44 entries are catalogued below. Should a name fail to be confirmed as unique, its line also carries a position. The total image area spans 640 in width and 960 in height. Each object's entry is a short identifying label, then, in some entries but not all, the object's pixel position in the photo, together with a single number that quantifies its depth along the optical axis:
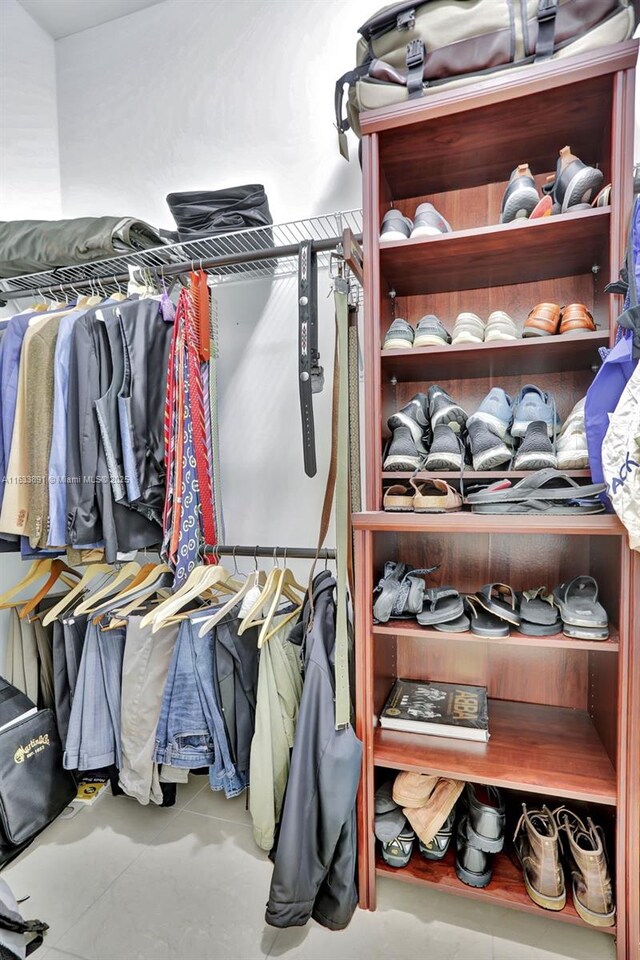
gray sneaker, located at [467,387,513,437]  1.17
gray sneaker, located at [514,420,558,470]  1.07
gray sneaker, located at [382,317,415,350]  1.21
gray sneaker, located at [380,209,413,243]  1.18
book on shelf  1.20
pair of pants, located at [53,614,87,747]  1.45
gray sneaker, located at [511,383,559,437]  1.14
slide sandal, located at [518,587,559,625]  1.07
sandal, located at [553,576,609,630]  1.02
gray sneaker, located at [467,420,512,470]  1.12
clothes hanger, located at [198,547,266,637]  1.18
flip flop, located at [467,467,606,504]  0.98
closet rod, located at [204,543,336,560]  1.41
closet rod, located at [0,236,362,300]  1.25
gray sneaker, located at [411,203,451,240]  1.16
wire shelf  1.53
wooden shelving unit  0.99
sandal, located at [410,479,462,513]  1.05
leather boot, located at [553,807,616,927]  1.00
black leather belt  1.14
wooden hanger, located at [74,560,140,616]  1.43
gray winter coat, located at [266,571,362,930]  1.02
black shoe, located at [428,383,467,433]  1.22
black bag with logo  1.32
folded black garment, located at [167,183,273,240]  1.49
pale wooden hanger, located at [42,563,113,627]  1.50
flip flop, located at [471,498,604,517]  0.97
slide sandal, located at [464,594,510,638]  1.06
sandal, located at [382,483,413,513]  1.09
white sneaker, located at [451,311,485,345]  1.18
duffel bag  0.99
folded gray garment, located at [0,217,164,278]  1.48
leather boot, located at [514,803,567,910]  1.04
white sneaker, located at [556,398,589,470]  1.05
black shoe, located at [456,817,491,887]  1.09
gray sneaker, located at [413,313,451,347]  1.20
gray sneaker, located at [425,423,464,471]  1.14
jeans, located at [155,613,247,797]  1.21
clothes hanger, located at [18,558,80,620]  1.52
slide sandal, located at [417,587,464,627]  1.12
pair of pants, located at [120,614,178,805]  1.31
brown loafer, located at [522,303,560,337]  1.12
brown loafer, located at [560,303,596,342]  1.11
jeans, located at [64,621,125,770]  1.35
